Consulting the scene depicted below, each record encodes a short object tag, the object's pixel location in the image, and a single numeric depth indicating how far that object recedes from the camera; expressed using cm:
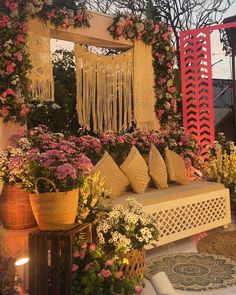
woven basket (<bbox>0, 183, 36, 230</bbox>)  208
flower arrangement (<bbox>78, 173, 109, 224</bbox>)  206
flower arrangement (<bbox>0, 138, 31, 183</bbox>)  194
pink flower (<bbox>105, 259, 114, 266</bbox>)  185
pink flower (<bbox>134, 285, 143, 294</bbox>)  186
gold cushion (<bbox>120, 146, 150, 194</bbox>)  287
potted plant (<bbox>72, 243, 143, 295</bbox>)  180
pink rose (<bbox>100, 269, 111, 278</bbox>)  180
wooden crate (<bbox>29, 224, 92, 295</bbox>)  170
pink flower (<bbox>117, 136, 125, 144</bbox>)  316
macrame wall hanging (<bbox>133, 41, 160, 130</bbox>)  388
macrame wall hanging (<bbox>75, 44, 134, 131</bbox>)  349
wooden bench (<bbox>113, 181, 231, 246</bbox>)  275
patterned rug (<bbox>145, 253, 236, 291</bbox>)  214
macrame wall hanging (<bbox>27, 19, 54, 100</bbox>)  300
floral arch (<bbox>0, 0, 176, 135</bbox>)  279
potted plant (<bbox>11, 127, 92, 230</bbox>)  179
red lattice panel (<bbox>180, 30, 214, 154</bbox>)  443
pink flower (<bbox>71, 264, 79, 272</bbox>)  178
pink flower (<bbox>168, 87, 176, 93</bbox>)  410
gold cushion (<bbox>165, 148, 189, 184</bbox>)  320
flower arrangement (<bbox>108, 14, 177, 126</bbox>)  393
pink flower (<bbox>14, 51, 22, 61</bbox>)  279
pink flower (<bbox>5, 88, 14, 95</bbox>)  276
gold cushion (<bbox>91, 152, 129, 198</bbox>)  271
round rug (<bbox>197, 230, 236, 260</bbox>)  269
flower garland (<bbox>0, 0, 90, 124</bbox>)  277
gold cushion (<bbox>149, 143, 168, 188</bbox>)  304
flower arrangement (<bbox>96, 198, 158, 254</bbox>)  197
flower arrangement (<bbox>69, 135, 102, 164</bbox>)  294
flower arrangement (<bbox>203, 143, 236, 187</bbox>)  351
